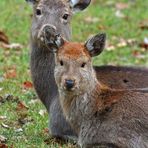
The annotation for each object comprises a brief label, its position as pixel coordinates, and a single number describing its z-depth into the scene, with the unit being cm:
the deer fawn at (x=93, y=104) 806
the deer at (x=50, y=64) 984
